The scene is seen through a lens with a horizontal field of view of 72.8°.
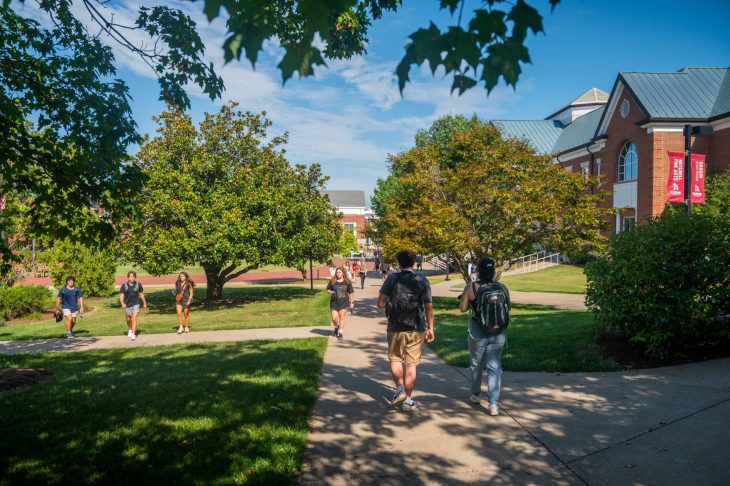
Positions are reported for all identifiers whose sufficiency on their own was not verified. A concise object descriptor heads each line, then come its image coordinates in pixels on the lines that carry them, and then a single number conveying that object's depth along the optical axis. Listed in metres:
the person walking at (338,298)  11.03
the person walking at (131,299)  11.83
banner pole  10.66
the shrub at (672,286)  7.23
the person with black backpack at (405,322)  5.64
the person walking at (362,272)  26.52
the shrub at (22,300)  18.05
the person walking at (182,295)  12.58
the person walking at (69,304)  12.73
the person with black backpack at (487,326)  5.45
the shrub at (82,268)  23.61
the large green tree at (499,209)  14.19
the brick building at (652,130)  28.14
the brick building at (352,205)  110.56
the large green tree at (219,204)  17.12
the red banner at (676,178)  16.77
